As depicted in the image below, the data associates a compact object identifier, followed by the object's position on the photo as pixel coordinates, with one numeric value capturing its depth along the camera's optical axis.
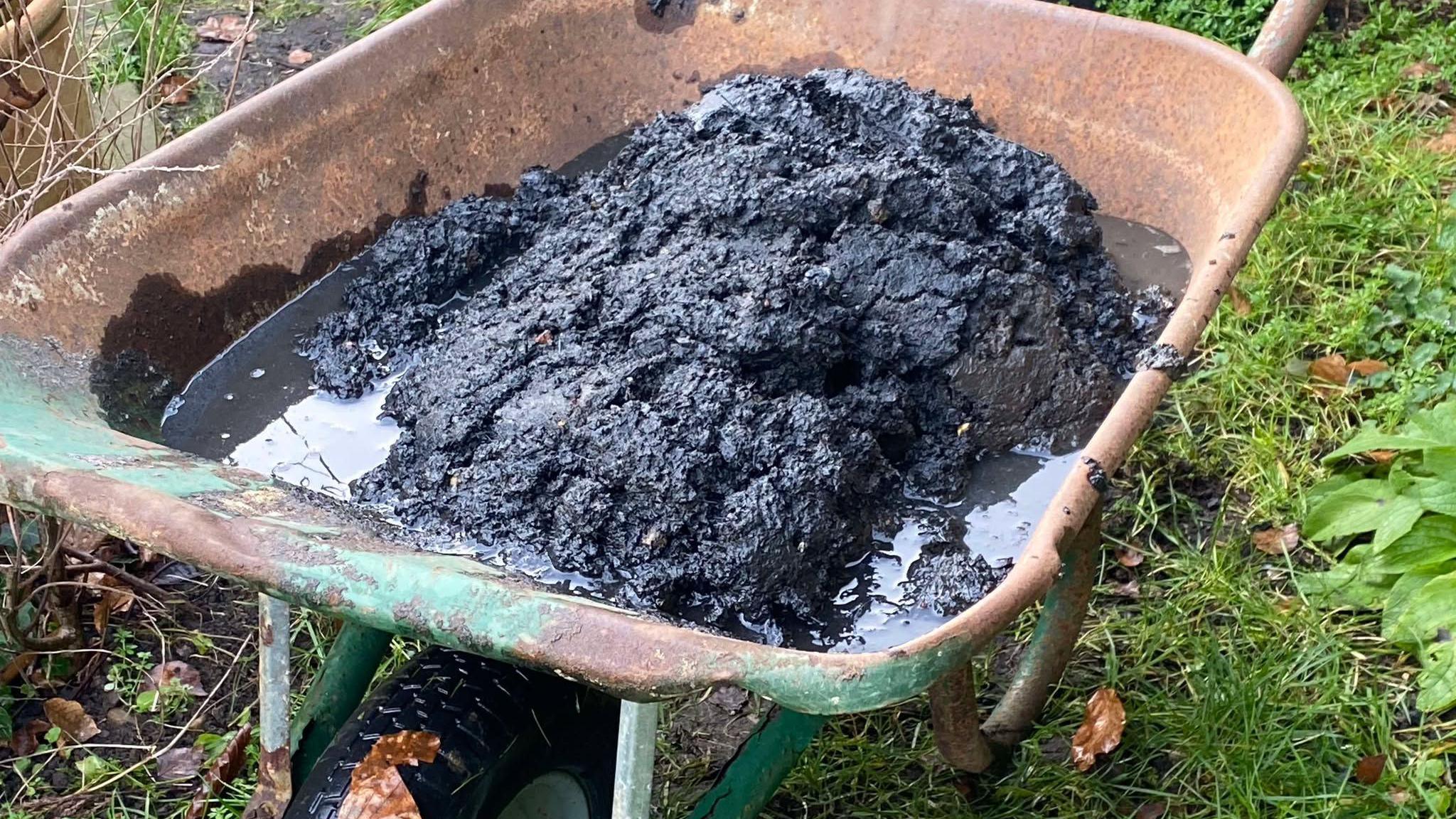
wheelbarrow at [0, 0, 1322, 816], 1.05
